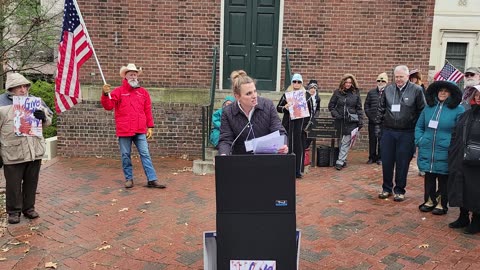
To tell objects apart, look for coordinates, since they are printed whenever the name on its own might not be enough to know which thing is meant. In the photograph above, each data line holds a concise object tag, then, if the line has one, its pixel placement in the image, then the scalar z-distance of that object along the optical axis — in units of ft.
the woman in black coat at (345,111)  27.37
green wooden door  31.94
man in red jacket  21.57
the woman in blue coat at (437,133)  17.46
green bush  39.01
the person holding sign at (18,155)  16.66
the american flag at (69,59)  19.40
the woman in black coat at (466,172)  15.67
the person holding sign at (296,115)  23.84
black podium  10.30
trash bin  28.02
